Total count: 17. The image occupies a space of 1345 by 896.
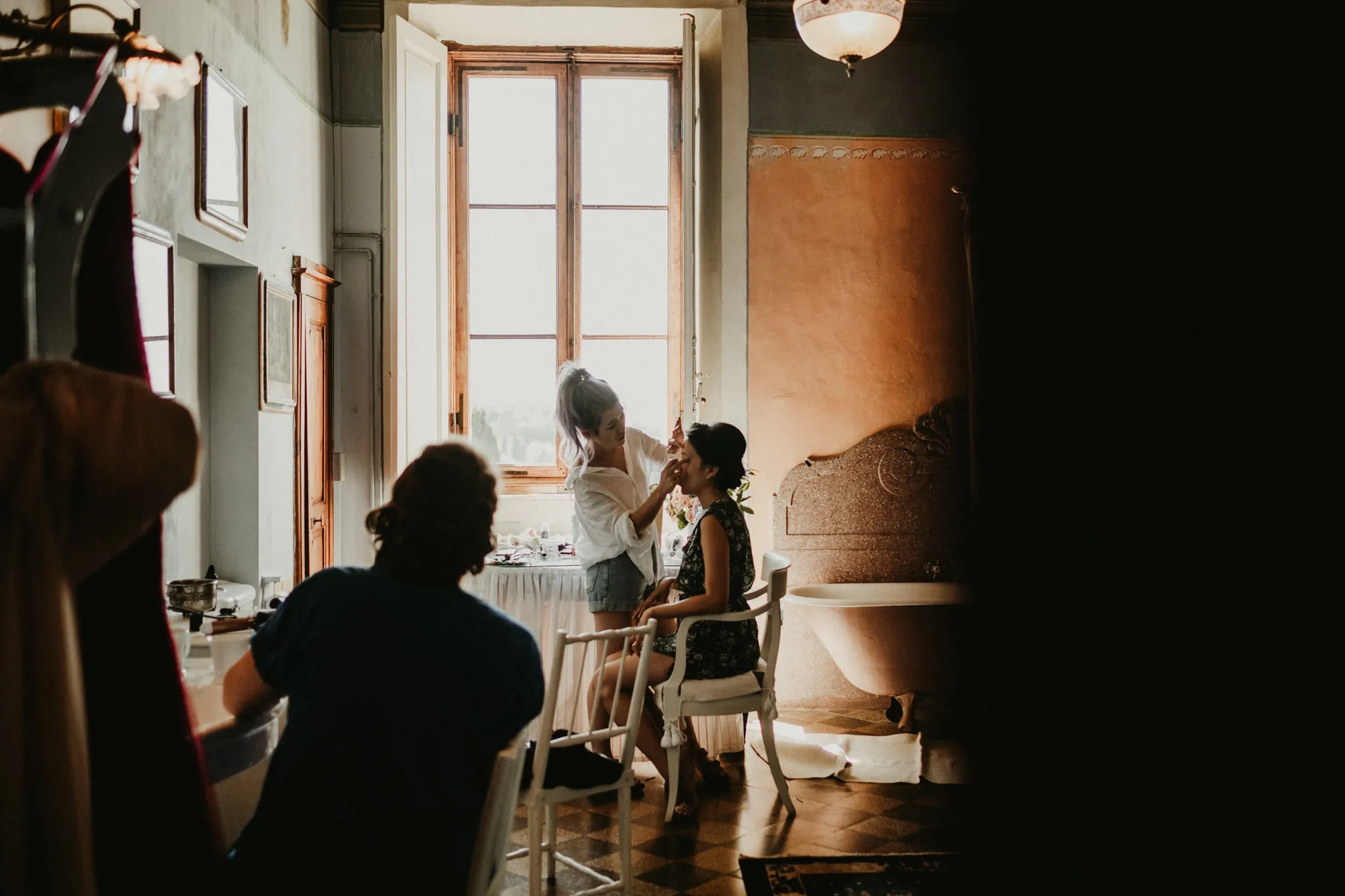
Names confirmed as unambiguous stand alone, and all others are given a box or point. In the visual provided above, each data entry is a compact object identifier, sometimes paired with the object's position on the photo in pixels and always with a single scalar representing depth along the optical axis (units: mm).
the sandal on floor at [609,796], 3805
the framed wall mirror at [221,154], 3715
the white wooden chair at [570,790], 2707
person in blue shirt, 1562
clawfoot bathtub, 4539
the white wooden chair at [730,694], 3531
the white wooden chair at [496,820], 1747
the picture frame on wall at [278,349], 4242
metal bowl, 2939
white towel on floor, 4121
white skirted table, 4262
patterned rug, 3012
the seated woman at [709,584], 3533
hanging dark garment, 1044
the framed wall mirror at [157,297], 3289
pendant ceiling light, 3982
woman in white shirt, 3857
